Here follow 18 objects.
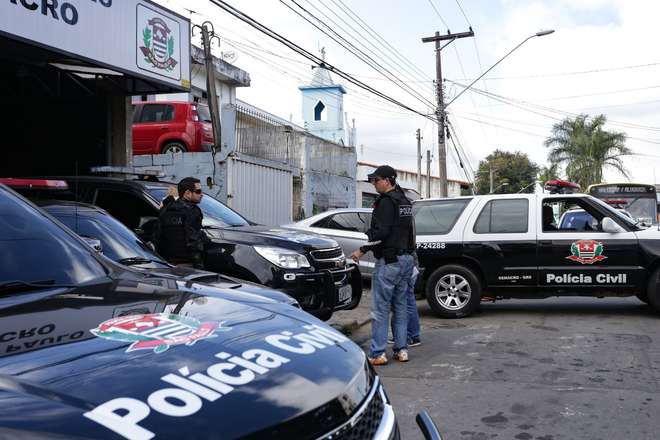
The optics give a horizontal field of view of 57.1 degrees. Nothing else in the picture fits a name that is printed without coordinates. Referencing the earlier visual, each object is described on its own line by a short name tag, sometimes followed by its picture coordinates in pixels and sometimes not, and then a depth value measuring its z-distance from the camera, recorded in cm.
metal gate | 1317
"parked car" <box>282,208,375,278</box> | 1039
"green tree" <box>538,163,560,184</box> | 3650
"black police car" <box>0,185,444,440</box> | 147
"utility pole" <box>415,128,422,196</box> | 4362
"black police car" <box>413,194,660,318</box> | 791
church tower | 3172
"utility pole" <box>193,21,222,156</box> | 1266
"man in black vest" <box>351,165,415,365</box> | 567
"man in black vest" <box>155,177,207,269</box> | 590
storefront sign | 773
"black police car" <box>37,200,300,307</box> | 404
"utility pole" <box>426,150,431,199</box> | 3895
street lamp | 1721
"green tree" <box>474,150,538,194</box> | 6475
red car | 1421
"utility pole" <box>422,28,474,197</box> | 2128
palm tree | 3469
